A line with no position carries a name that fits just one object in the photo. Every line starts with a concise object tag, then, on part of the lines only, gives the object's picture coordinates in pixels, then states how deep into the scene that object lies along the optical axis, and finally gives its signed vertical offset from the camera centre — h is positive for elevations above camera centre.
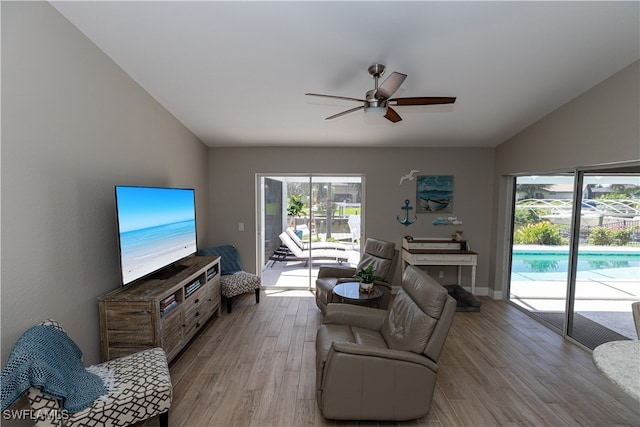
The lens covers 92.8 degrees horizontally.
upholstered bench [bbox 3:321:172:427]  1.67 -1.23
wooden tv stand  2.51 -1.03
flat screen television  2.54 -0.31
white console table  4.53 -0.88
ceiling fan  2.34 +0.80
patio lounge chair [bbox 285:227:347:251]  5.36 -0.83
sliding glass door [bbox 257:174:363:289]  5.21 -0.41
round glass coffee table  3.34 -1.09
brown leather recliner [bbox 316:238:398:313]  3.88 -1.05
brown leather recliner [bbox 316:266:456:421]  2.03 -1.17
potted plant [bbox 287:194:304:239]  5.28 -0.16
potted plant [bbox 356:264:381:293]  3.49 -0.94
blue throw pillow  4.58 -0.93
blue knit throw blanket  1.58 -0.98
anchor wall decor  5.09 -0.33
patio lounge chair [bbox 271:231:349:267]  5.35 -0.97
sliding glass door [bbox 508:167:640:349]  2.96 -0.58
